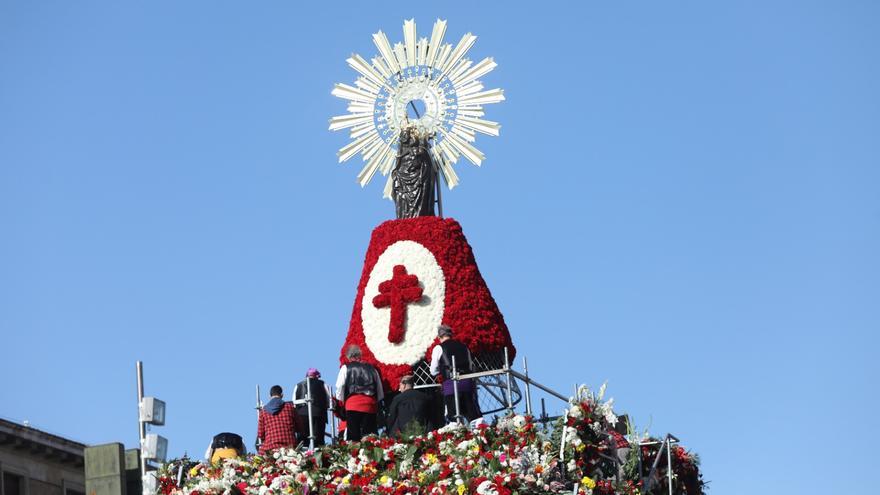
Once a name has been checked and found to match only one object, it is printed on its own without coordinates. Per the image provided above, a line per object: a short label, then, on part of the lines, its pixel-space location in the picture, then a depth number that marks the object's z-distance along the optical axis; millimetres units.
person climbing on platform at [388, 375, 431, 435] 28500
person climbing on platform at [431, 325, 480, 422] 28734
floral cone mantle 30531
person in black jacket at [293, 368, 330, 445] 28859
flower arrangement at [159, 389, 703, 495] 26703
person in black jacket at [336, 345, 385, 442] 29000
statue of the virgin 32250
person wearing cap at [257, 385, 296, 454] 28906
